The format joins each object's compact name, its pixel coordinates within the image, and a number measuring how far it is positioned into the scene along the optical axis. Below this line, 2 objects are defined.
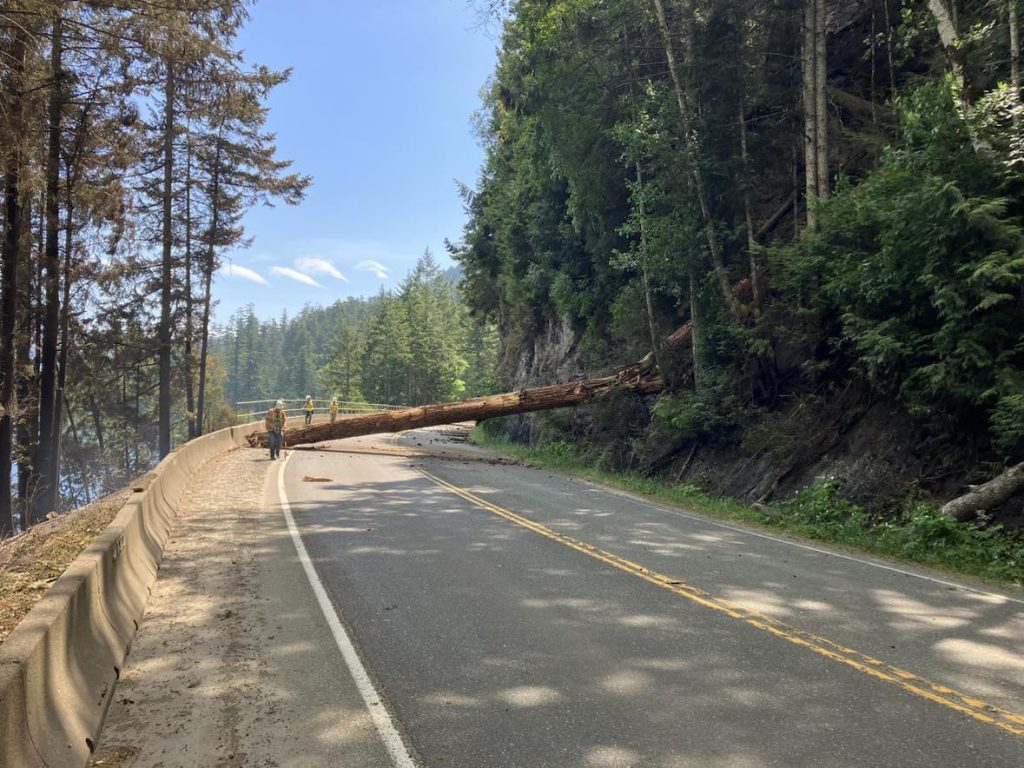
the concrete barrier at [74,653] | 3.18
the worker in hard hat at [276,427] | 20.61
